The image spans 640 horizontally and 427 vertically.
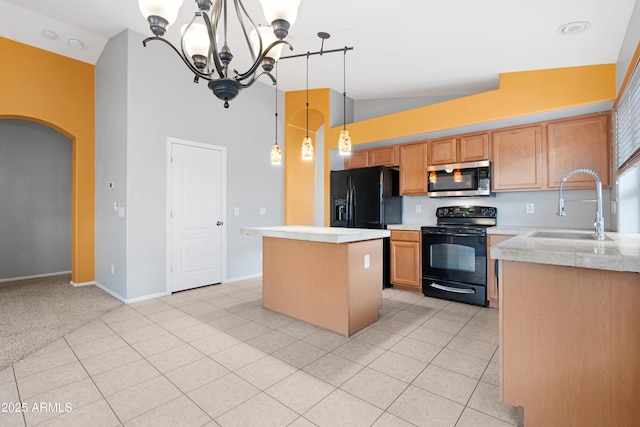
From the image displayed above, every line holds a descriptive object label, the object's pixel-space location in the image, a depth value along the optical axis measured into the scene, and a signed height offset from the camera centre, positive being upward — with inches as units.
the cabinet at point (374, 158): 182.5 +35.6
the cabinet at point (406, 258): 160.9 -24.1
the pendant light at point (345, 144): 114.1 +26.4
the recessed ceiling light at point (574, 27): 101.1 +62.8
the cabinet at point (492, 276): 135.0 -28.3
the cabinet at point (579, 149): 123.4 +27.0
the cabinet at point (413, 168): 171.3 +26.0
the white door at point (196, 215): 161.6 +0.0
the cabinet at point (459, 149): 151.9 +33.6
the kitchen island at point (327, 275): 106.6 -23.5
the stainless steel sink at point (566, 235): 92.4 -6.8
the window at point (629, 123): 81.1 +26.9
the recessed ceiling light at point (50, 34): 147.7 +89.3
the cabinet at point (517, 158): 137.9 +25.8
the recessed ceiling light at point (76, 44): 156.2 +89.8
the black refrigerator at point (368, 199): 172.4 +8.6
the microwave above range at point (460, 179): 148.3 +17.5
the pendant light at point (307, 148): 121.5 +26.5
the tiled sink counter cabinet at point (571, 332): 52.1 -22.2
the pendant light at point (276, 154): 122.3 +24.3
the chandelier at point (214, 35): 67.1 +44.5
